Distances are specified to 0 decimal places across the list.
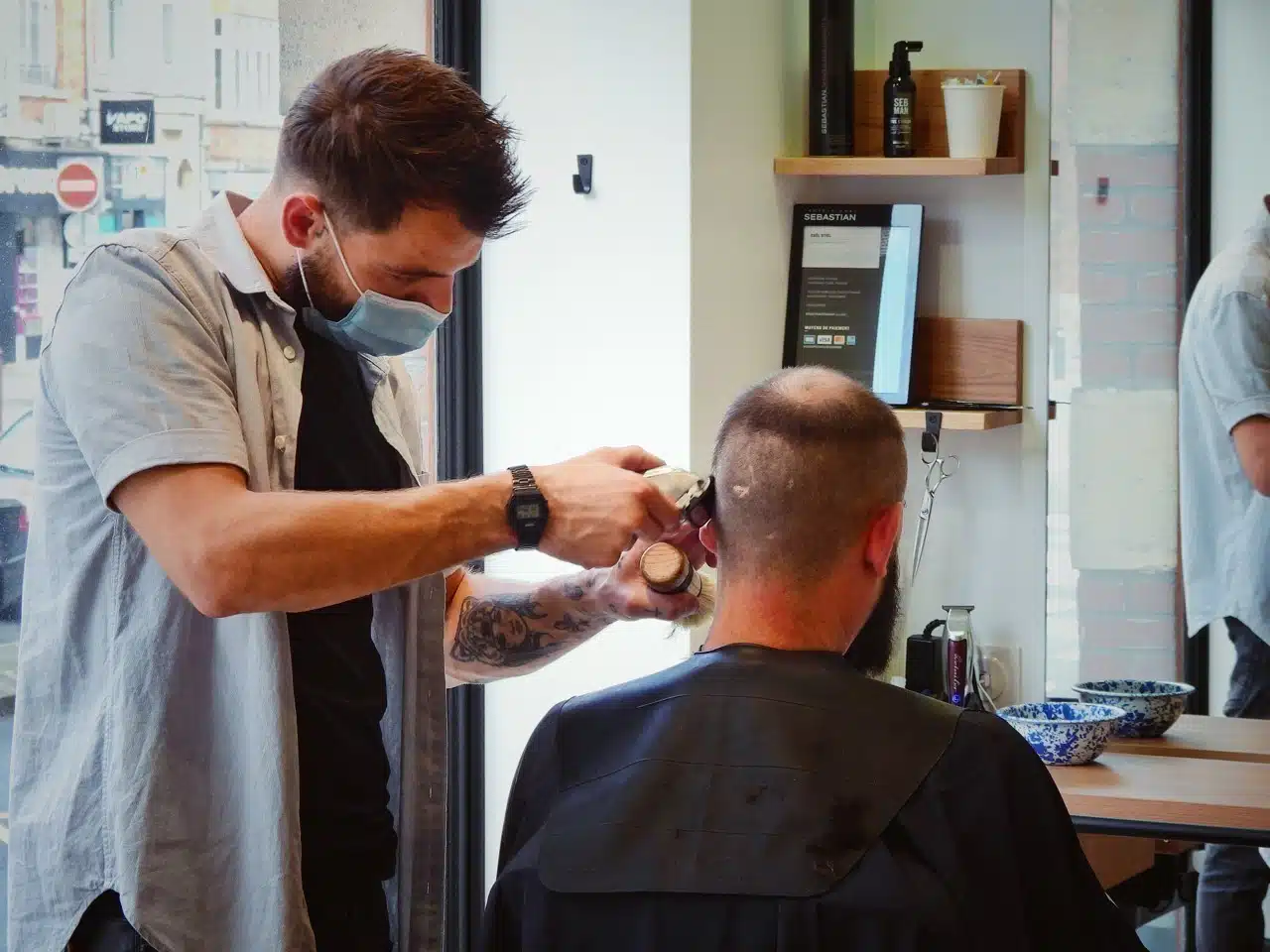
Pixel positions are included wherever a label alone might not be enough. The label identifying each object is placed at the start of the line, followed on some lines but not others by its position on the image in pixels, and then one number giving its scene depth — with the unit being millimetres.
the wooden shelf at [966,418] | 3145
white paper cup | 3139
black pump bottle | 3188
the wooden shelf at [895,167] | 3143
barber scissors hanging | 3326
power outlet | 3385
